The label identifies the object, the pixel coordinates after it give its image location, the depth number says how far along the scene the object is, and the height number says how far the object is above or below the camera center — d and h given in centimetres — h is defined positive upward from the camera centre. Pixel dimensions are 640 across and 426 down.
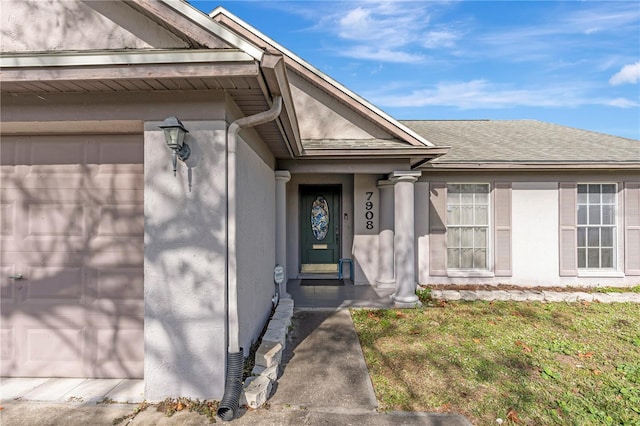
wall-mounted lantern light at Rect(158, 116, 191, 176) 266 +74
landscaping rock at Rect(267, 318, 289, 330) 423 -160
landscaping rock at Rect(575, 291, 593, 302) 636 -180
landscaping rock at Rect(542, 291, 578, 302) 635 -179
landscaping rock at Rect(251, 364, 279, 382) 318 -169
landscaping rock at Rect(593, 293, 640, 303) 633 -180
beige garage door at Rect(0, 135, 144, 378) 315 -43
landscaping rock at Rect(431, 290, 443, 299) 643 -174
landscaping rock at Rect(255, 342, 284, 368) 333 -158
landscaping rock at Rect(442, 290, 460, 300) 640 -175
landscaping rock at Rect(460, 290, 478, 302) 637 -177
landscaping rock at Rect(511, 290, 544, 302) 637 -178
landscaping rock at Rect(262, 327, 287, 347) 381 -159
